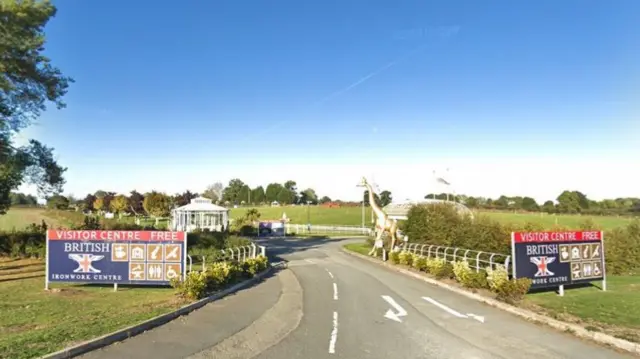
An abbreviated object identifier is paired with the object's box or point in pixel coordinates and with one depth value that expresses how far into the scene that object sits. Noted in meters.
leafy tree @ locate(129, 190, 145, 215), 101.94
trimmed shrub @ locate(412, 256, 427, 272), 23.06
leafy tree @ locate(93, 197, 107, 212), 115.88
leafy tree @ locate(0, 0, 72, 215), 19.73
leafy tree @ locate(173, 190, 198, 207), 91.94
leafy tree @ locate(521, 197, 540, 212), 110.61
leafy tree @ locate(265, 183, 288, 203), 183.25
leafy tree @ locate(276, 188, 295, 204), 179.62
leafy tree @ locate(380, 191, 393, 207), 136.75
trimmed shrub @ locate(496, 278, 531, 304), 14.59
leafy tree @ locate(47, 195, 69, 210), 73.88
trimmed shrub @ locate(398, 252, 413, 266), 25.65
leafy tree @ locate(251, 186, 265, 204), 183.12
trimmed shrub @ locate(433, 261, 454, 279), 20.11
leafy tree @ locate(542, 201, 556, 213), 97.06
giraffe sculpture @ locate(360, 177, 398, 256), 31.79
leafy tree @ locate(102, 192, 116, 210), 115.61
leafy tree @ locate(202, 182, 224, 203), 137.41
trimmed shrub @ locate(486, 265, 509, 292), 15.08
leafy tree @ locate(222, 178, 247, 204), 171.25
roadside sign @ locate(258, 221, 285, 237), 64.88
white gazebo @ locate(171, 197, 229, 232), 52.03
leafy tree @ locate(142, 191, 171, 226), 80.12
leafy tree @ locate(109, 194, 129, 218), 101.44
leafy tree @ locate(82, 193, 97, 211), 123.91
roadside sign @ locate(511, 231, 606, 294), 15.55
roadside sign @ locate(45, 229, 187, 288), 16.19
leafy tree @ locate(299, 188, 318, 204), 192.38
